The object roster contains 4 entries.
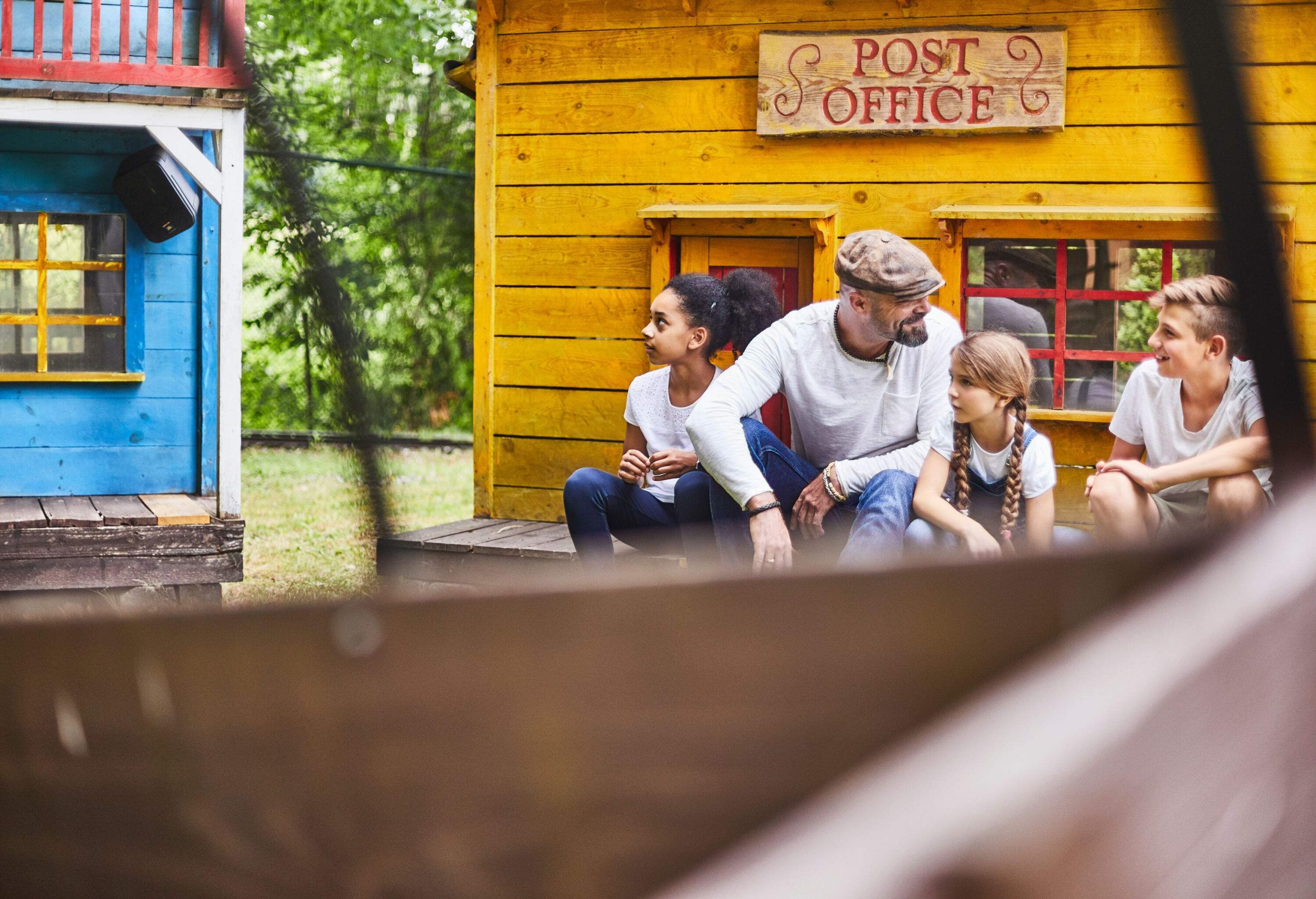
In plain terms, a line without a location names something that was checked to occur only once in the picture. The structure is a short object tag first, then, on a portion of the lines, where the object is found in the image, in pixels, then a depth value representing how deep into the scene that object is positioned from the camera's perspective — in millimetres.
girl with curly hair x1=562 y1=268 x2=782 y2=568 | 3133
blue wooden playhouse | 5320
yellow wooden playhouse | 3988
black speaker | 5434
